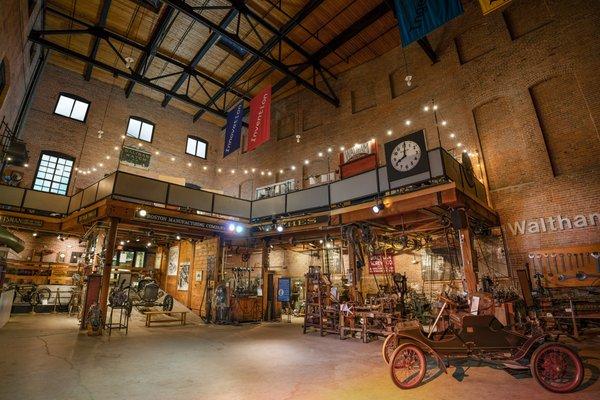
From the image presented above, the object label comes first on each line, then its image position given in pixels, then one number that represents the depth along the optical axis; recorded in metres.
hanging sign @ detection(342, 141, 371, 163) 11.60
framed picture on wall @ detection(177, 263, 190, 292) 14.23
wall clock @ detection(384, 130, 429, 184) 8.20
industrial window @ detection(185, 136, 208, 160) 20.06
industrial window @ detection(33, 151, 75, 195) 14.36
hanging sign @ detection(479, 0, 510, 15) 7.23
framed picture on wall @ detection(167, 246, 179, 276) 15.50
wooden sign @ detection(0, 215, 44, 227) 11.78
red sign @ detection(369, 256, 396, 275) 12.62
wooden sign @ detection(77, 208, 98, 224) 10.66
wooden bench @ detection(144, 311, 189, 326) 10.50
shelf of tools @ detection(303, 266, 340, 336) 9.19
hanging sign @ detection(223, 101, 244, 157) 13.95
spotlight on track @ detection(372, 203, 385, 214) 8.84
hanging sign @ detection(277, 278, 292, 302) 12.77
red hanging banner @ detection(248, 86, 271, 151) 12.10
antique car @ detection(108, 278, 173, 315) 12.45
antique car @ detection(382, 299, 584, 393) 4.53
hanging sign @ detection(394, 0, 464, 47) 8.12
